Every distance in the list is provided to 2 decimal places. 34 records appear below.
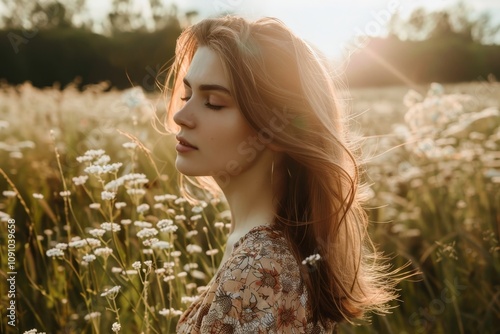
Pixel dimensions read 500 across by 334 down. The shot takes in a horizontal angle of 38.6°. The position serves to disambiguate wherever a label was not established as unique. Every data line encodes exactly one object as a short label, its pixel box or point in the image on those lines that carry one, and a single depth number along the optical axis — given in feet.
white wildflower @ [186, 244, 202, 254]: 8.41
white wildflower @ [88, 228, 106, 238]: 7.24
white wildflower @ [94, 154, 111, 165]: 7.99
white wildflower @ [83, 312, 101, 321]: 7.43
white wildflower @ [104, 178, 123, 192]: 8.00
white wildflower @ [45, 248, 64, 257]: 7.25
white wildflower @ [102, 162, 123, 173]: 7.77
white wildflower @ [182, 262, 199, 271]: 8.27
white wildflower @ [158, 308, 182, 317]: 7.62
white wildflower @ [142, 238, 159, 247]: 7.41
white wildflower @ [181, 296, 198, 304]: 7.69
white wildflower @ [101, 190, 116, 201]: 7.64
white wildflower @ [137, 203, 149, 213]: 8.13
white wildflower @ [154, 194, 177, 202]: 8.44
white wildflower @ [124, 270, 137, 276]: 7.41
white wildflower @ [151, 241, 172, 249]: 7.62
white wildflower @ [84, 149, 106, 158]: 8.18
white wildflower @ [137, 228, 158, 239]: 7.48
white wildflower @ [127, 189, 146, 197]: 8.43
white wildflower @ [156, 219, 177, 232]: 7.66
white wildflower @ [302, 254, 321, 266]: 6.16
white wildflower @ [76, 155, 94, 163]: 7.97
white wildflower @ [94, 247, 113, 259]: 7.32
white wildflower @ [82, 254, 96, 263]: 7.27
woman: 6.17
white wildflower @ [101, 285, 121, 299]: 6.83
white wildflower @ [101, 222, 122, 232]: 7.66
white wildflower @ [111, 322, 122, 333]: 6.69
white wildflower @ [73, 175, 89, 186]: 8.15
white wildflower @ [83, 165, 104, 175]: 7.67
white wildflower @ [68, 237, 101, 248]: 7.44
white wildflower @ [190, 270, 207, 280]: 8.72
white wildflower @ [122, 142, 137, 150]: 8.60
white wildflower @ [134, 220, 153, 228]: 7.69
